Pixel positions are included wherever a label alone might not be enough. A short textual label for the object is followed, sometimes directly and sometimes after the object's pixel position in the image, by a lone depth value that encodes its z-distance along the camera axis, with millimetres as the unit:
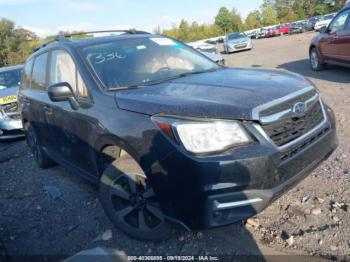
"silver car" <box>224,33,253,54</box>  25000
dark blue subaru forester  2578
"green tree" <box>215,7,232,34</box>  81250
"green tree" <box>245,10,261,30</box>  80500
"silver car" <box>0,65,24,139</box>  7703
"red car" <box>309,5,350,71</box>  9219
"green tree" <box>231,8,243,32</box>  80625
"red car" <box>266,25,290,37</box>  45284
